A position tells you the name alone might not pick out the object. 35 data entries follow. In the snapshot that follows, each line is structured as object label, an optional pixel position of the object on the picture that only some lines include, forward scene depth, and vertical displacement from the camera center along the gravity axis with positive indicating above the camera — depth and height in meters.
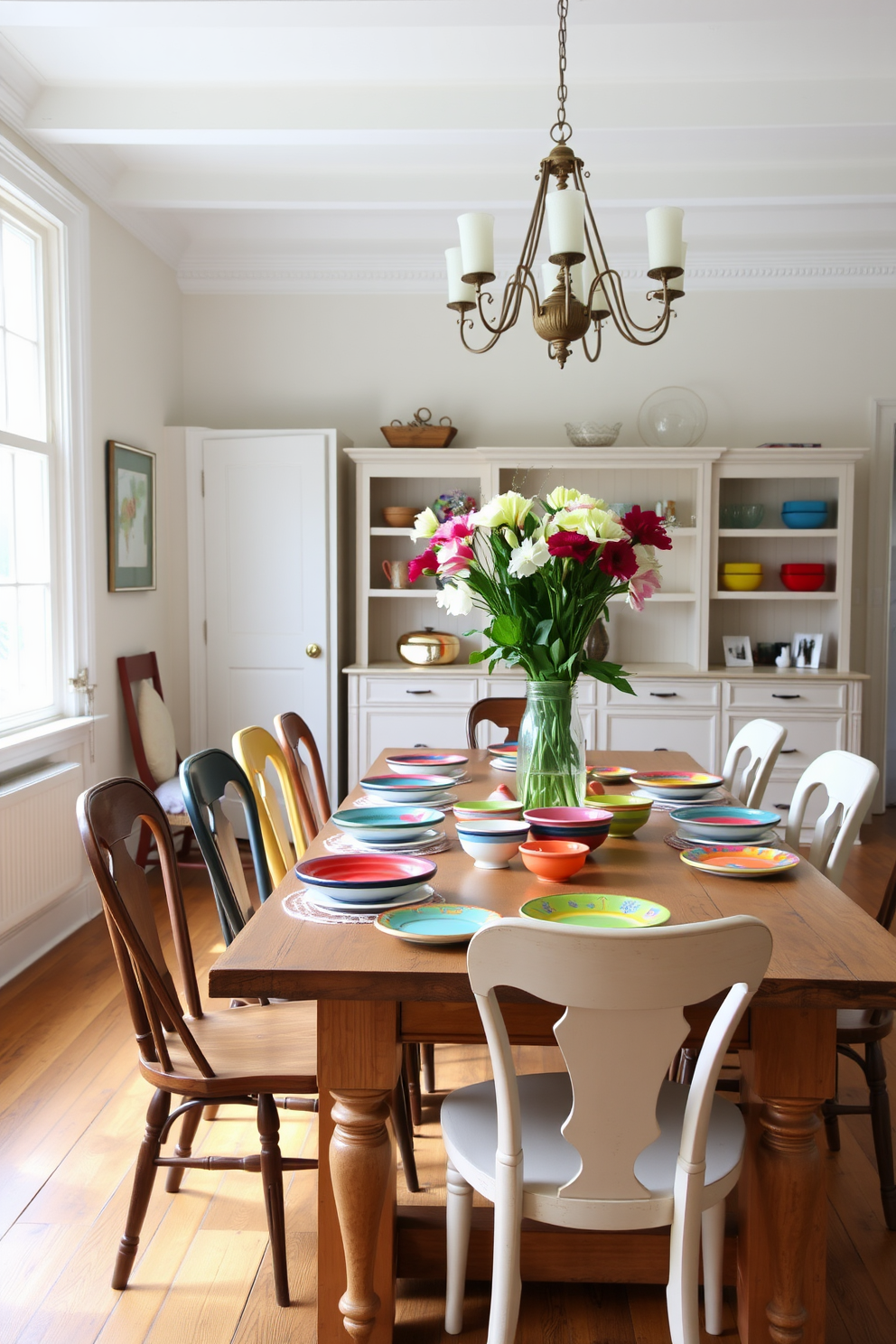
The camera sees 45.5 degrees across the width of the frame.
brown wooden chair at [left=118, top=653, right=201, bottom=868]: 4.51 -0.54
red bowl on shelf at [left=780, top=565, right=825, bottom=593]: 5.51 +0.16
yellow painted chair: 2.56 -0.44
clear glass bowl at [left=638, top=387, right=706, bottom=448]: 5.61 +1.01
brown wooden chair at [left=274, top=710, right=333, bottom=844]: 2.81 -0.44
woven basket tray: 5.45 +0.89
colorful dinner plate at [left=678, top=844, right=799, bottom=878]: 2.02 -0.49
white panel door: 5.30 +0.15
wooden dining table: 1.55 -0.68
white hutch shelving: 5.32 -0.03
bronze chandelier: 2.34 +0.82
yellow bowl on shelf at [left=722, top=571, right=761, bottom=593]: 5.56 +0.14
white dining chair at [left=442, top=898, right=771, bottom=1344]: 1.30 -0.65
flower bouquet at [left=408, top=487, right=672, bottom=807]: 2.19 +0.05
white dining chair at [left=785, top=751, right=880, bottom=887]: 2.35 -0.45
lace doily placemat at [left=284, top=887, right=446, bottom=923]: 1.80 -0.52
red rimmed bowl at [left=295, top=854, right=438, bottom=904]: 1.81 -0.48
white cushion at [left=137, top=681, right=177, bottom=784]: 4.70 -0.54
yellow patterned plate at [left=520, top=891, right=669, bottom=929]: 1.71 -0.50
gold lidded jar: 5.54 -0.20
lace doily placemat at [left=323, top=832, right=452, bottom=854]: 2.20 -0.50
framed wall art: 4.54 +0.41
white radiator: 3.45 -0.79
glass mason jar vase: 2.34 -0.30
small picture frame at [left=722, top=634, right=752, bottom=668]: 5.61 -0.23
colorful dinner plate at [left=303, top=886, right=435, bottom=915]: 1.82 -0.51
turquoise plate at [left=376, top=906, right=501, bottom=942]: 1.62 -0.50
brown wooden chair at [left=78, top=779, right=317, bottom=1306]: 1.81 -0.80
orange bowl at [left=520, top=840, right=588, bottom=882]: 1.93 -0.46
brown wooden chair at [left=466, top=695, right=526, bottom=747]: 3.83 -0.37
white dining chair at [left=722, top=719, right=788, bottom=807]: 2.97 -0.42
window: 3.80 +0.49
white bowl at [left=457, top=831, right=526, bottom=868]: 2.06 -0.46
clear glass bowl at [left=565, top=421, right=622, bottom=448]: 5.41 +0.89
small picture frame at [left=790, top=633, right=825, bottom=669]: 5.59 -0.21
